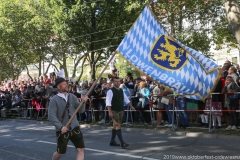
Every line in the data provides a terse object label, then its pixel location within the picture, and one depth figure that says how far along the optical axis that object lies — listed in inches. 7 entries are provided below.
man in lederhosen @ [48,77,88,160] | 241.0
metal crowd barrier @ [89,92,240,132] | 444.8
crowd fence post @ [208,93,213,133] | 444.5
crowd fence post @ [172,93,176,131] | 486.7
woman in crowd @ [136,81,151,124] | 533.1
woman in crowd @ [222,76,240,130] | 434.0
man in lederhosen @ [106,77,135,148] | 379.9
